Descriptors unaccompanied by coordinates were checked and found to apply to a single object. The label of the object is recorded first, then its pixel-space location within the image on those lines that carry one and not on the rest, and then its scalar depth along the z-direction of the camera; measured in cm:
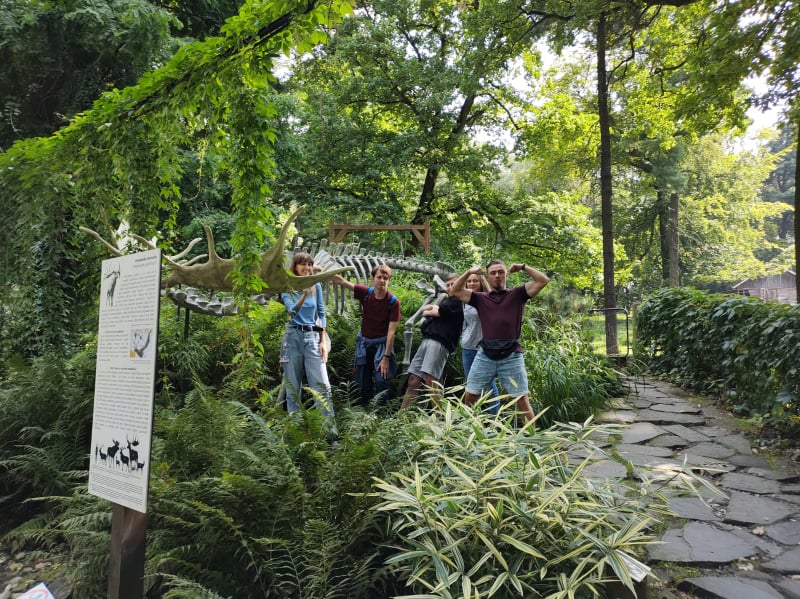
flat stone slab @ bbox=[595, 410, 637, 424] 623
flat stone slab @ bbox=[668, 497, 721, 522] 375
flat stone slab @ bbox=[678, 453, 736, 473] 474
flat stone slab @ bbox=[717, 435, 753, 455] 537
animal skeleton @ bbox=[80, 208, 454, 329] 395
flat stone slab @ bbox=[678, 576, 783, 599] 271
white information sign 208
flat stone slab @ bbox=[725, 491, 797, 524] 368
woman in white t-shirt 530
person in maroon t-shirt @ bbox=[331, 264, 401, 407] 530
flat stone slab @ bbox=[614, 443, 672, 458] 499
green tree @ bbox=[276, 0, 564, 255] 1320
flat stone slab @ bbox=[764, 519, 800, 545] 336
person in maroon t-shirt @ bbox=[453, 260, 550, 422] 465
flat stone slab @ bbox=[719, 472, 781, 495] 425
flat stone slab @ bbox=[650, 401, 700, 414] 695
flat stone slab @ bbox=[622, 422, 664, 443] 554
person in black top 523
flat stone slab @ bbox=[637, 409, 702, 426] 634
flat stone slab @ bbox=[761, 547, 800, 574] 297
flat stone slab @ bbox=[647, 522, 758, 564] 312
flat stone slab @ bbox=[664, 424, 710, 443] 566
